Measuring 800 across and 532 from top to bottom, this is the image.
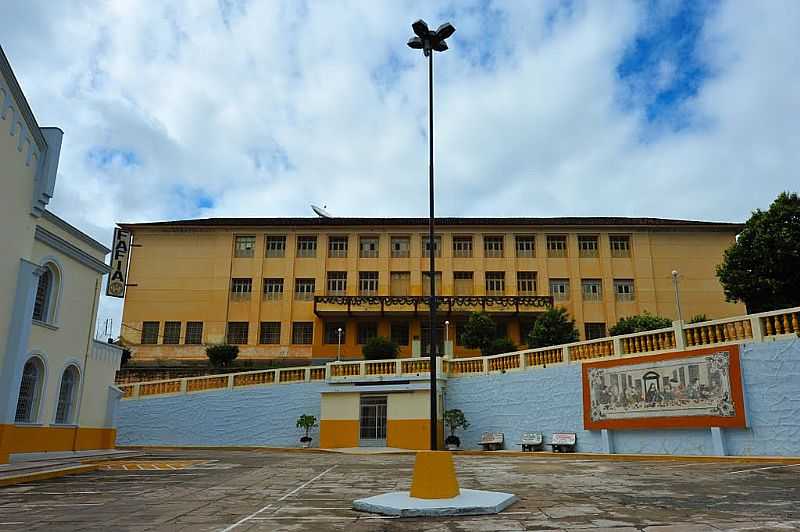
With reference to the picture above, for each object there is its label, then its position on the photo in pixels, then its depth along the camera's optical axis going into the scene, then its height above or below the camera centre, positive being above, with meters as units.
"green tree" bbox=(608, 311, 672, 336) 32.72 +5.01
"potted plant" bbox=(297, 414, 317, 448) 26.86 -0.55
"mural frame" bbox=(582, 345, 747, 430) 15.43 -0.07
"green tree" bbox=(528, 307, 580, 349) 32.91 +4.62
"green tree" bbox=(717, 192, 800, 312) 23.20 +6.24
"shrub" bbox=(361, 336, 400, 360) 34.56 +3.64
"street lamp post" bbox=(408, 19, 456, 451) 10.18 +6.45
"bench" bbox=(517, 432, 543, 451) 21.66 -0.98
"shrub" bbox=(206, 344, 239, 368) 35.38 +3.32
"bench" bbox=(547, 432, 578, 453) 20.31 -0.93
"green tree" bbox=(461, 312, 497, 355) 35.94 +4.83
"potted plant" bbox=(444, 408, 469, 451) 24.61 -0.40
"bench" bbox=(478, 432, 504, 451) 23.38 -1.06
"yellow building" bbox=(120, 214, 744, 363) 43.34 +10.08
